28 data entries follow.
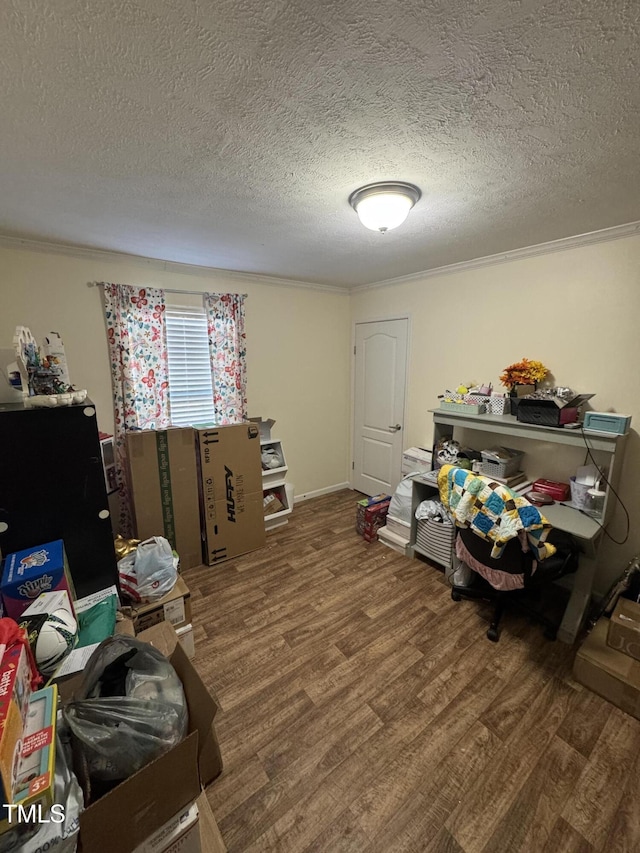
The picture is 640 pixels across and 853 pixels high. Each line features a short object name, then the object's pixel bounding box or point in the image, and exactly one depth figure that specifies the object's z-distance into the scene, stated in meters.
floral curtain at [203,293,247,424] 3.07
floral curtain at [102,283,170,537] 2.64
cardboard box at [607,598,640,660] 1.65
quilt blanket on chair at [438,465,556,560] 1.71
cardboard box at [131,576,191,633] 1.75
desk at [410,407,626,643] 1.91
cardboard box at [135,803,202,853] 0.83
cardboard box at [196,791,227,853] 1.00
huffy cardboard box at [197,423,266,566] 2.74
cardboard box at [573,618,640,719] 1.58
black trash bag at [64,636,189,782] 0.80
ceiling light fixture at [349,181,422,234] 1.58
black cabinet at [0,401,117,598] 1.39
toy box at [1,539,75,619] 1.22
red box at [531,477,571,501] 2.27
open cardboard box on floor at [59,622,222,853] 0.72
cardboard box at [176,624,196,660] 1.77
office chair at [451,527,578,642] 1.83
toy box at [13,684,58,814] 0.68
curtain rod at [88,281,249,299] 2.85
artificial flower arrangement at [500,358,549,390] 2.40
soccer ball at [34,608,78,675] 1.08
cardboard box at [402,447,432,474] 3.02
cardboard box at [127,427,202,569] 2.49
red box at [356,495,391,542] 3.09
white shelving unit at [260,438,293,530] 3.24
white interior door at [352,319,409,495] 3.57
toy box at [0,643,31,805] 0.66
